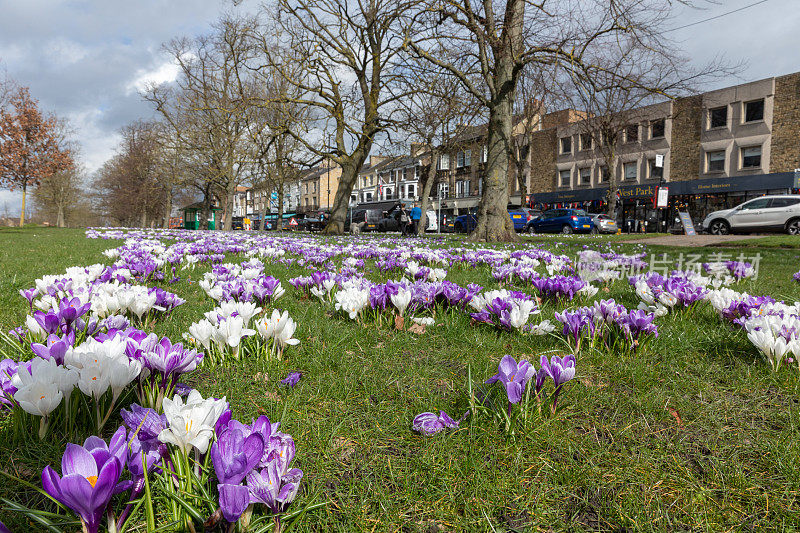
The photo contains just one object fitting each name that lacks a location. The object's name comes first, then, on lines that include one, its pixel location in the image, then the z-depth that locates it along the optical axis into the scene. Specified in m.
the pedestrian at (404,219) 23.88
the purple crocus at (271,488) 0.98
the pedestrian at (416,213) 23.95
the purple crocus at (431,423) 1.49
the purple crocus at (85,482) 0.82
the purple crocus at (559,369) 1.54
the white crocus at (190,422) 1.05
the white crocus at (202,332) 1.89
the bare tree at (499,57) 11.20
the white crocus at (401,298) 2.74
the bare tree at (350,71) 17.27
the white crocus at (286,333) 2.02
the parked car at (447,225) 35.50
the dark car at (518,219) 30.75
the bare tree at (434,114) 16.30
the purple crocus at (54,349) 1.40
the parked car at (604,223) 31.06
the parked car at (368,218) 38.09
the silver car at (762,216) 18.92
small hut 52.76
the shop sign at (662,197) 24.56
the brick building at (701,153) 29.19
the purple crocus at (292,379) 1.84
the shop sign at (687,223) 18.50
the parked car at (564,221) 29.91
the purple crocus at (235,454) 0.95
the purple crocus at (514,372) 1.47
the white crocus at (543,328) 2.29
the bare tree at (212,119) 26.78
